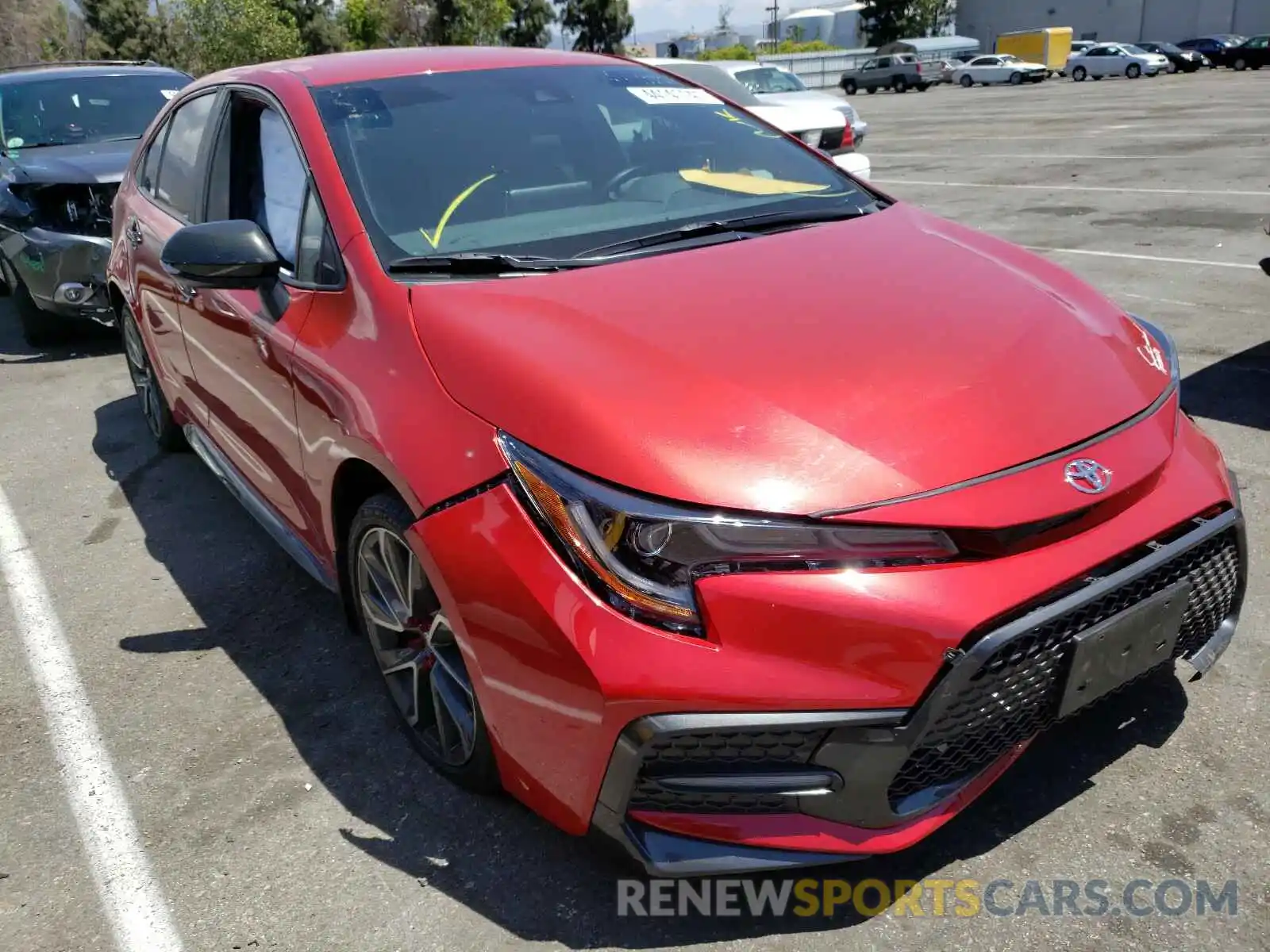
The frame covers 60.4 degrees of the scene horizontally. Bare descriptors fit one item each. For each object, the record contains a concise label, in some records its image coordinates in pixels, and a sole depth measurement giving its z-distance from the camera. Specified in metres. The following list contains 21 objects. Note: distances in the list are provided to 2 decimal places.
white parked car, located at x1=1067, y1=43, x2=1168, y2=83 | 41.34
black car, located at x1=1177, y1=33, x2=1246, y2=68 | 42.28
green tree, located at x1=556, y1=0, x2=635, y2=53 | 67.94
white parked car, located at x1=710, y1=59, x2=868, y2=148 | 13.22
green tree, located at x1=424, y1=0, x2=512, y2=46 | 54.12
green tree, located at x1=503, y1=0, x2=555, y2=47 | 68.06
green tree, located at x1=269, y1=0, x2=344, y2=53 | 55.66
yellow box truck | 48.94
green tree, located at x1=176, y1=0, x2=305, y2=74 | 35.91
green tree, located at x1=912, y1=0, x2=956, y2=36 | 70.19
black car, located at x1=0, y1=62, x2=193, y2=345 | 6.62
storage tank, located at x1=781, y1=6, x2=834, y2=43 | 100.38
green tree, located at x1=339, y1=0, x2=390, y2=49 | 59.53
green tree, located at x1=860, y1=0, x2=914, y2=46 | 69.69
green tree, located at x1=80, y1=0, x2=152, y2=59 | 52.97
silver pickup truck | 45.84
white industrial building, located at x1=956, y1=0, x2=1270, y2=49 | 56.97
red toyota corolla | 1.91
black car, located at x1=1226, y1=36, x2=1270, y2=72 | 40.34
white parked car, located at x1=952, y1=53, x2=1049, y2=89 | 44.34
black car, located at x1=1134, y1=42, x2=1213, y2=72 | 41.94
